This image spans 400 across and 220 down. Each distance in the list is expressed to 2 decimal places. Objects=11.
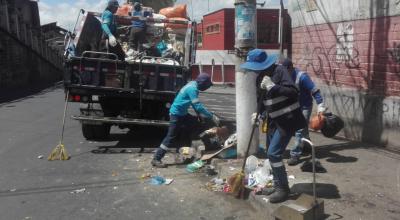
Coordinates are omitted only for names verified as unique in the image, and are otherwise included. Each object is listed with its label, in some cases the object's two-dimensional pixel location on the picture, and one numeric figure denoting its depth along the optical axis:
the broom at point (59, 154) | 8.10
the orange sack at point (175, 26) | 11.12
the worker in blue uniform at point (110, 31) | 9.46
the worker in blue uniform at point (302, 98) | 6.85
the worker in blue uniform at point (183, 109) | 7.40
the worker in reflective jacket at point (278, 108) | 5.30
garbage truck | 8.90
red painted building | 26.41
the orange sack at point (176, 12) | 13.23
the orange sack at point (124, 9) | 12.86
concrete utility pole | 7.11
